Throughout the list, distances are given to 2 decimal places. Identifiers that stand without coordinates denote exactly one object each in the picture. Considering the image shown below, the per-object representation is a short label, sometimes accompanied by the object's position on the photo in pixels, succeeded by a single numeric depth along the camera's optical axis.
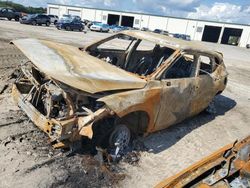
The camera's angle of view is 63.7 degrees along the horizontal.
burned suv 2.79
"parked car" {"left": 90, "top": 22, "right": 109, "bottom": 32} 27.79
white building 41.89
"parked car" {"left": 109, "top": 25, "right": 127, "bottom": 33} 31.65
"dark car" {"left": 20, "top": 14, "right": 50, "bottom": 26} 21.83
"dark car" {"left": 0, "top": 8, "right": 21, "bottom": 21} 23.25
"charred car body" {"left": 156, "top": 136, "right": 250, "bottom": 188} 1.88
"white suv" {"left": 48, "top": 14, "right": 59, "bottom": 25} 26.51
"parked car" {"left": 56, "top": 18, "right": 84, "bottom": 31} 21.87
